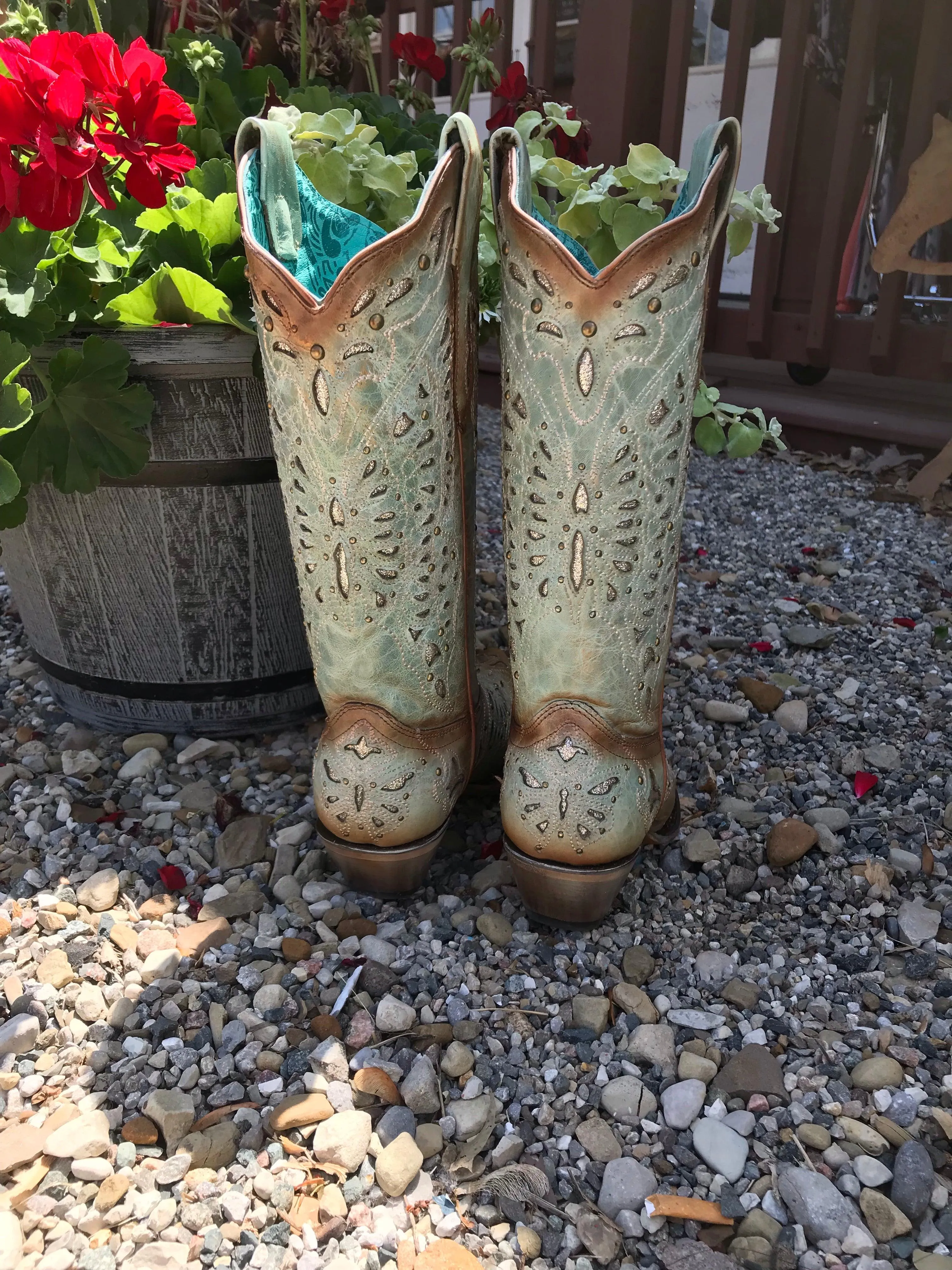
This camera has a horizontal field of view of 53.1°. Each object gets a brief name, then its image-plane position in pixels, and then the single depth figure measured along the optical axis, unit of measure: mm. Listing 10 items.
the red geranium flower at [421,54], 1637
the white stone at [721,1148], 795
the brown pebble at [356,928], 1044
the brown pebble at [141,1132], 815
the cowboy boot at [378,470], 873
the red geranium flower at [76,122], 854
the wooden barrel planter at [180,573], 1173
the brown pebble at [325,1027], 917
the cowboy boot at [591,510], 861
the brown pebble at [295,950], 1015
